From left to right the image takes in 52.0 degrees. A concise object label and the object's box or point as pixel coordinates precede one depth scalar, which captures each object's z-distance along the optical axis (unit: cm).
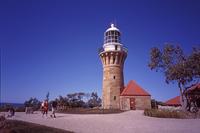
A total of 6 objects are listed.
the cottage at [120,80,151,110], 3659
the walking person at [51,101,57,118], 1898
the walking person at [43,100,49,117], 1980
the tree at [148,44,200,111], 2815
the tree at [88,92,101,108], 6443
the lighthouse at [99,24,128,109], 3766
